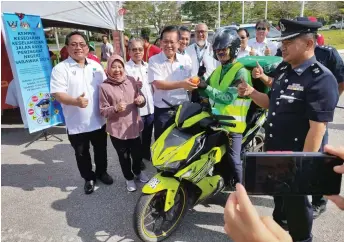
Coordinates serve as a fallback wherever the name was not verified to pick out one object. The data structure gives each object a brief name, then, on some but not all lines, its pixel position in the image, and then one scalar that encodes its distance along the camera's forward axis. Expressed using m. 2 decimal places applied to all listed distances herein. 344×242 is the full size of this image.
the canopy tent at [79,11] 5.45
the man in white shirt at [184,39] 4.30
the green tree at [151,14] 31.06
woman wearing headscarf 2.98
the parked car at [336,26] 34.97
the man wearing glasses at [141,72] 3.40
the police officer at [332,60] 2.86
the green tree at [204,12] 36.12
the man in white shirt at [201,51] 3.95
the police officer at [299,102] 1.79
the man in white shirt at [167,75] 3.02
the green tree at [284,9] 31.03
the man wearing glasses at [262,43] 5.39
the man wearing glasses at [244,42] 5.06
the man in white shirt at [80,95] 2.94
